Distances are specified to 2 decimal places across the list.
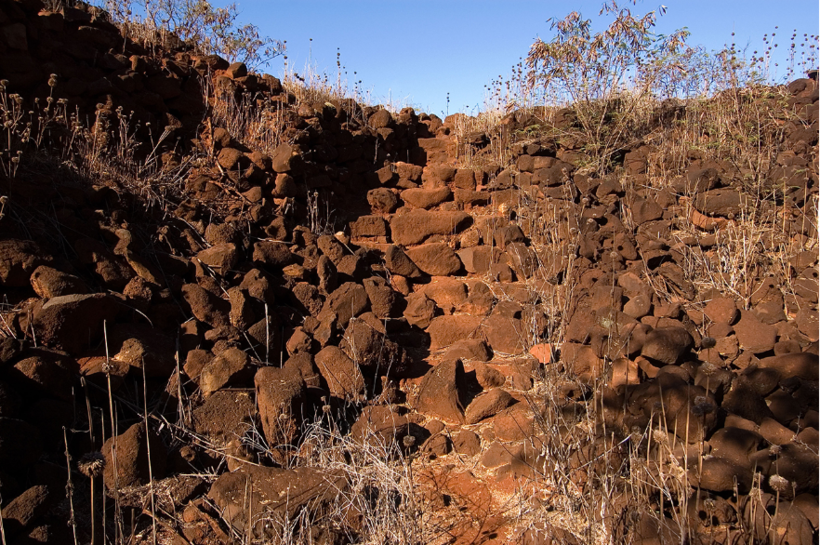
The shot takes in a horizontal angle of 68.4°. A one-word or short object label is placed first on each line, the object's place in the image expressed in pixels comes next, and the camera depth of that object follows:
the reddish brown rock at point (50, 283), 3.84
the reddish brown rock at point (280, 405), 3.51
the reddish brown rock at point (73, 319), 3.61
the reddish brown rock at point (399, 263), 6.41
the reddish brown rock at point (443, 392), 4.08
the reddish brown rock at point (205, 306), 4.45
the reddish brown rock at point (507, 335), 4.99
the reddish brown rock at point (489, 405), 3.99
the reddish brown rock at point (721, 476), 2.83
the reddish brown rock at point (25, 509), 2.52
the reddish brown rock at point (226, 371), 3.76
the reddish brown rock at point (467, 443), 3.67
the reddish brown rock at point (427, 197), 8.00
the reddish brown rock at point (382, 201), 8.06
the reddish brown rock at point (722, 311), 4.64
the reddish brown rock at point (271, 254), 5.46
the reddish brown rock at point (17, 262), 3.80
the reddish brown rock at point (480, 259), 6.61
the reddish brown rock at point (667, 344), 3.97
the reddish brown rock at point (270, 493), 2.81
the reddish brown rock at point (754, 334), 4.26
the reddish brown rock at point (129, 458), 3.02
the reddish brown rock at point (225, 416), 3.56
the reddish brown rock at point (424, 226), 7.30
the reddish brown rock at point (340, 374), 4.08
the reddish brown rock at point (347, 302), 5.05
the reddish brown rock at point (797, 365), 3.55
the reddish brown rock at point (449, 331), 5.30
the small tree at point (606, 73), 8.21
